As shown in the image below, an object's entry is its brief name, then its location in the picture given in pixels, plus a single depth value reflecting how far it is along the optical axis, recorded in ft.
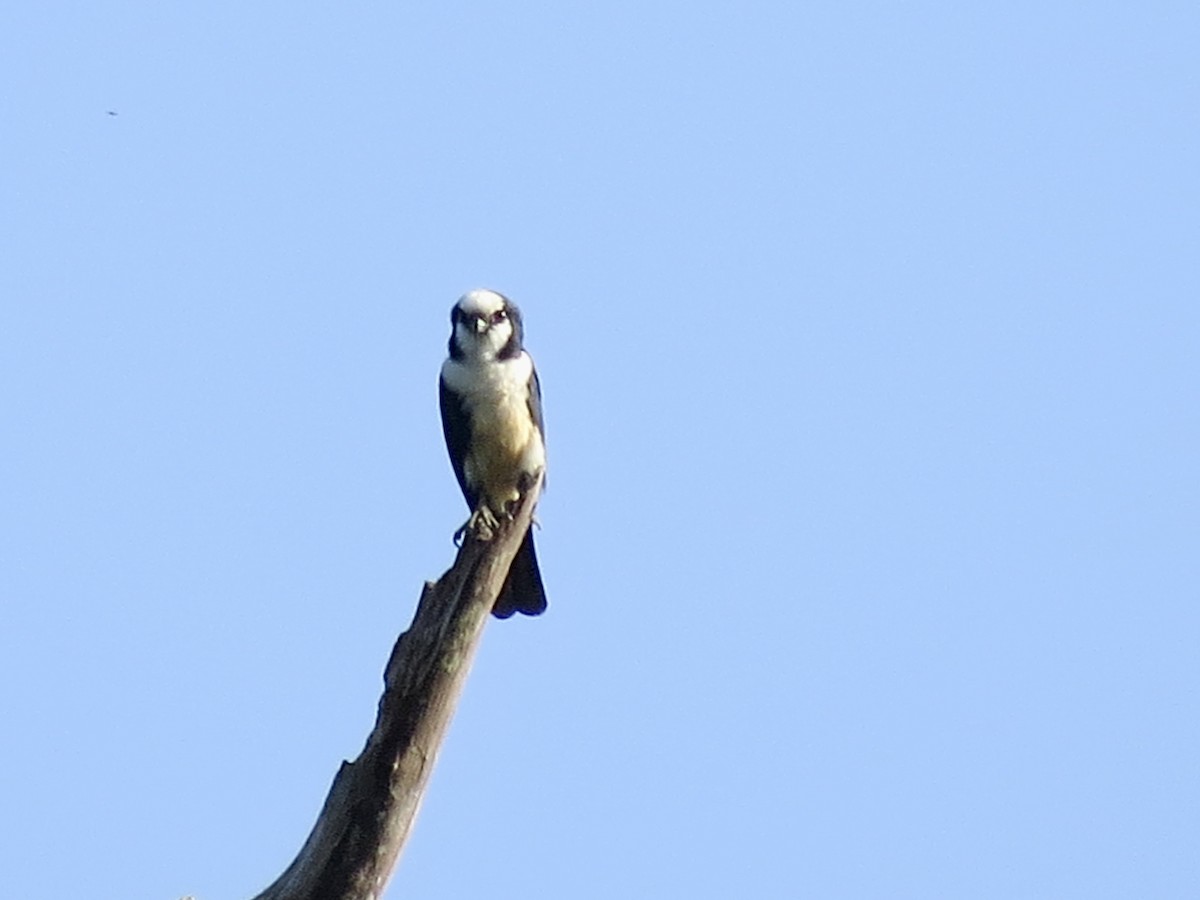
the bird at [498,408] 49.34
